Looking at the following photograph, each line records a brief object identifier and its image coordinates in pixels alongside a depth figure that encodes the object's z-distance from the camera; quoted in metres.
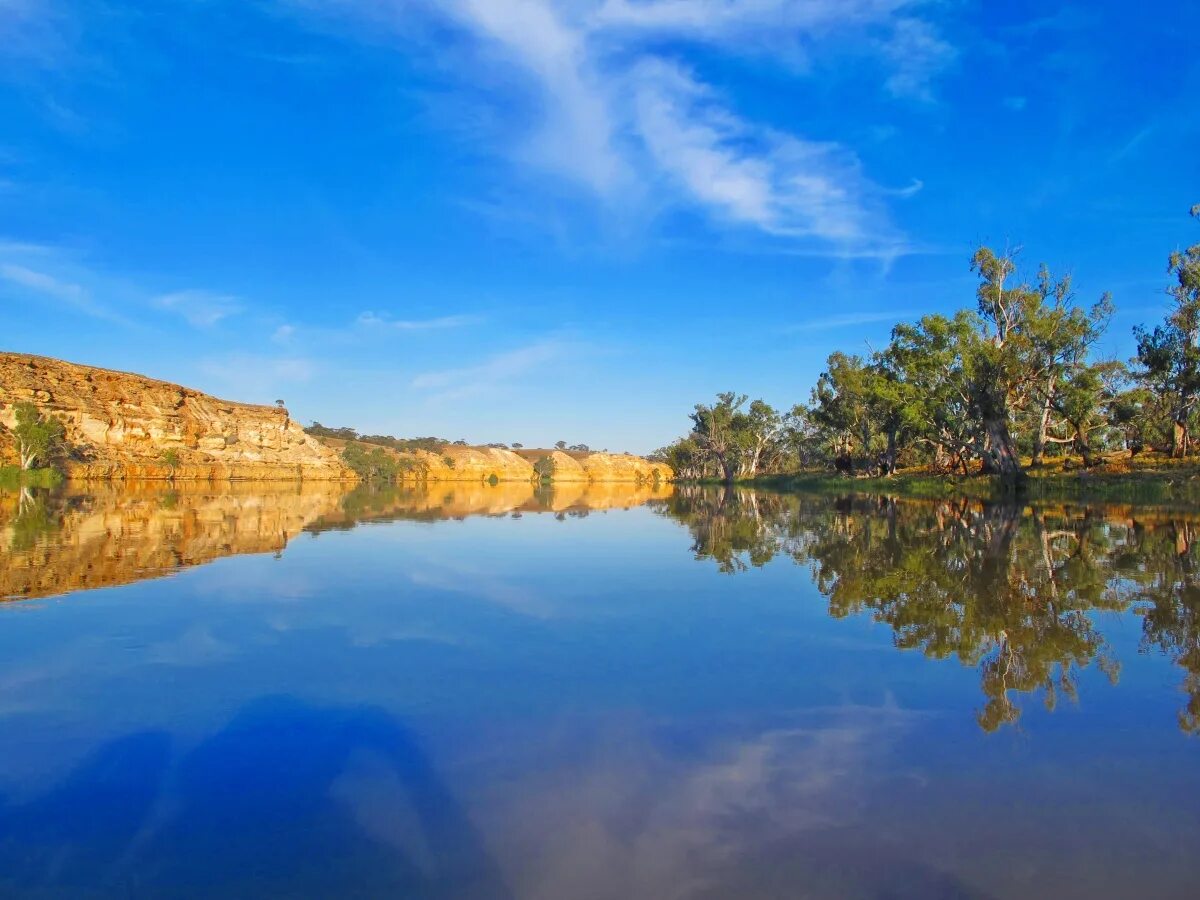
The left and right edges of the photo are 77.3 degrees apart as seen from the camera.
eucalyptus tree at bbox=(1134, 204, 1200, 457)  34.84
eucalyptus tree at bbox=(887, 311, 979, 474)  40.15
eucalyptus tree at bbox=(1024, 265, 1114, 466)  37.88
